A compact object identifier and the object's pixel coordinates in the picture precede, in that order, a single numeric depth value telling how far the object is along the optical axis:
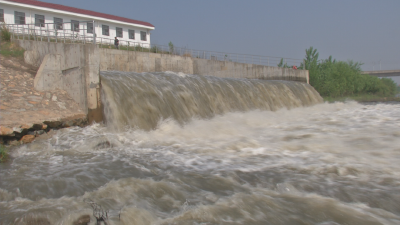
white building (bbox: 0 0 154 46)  24.02
